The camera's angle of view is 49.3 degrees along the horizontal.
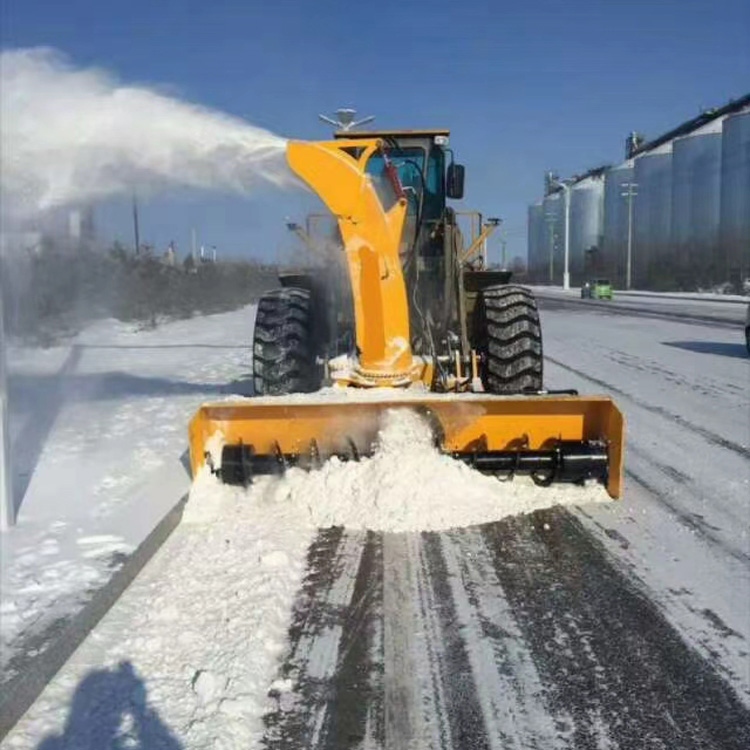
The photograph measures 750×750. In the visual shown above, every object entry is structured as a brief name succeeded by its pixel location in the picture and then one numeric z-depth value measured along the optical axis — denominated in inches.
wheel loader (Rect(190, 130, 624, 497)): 221.0
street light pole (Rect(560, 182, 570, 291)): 2652.6
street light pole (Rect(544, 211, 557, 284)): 3299.7
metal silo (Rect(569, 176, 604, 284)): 3198.8
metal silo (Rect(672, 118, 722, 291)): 2288.4
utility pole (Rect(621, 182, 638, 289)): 2526.3
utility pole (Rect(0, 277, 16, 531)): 193.0
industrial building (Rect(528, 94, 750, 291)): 2170.3
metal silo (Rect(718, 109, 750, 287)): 2096.5
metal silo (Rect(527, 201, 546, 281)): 3762.3
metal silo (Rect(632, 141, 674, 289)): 2568.9
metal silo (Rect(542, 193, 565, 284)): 3464.3
